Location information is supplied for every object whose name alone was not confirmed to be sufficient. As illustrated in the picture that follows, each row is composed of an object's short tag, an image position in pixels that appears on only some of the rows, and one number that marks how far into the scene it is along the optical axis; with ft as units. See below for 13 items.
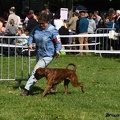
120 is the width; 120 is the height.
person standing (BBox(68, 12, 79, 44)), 77.38
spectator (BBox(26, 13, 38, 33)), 72.38
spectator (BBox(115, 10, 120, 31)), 69.22
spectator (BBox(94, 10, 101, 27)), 86.61
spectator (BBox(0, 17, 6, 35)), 72.69
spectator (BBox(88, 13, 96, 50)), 75.06
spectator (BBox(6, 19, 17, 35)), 71.16
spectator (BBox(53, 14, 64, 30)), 75.61
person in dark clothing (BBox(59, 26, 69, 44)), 71.77
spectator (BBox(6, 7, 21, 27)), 77.93
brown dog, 35.86
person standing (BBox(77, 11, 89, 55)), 71.00
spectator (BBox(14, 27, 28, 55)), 63.24
